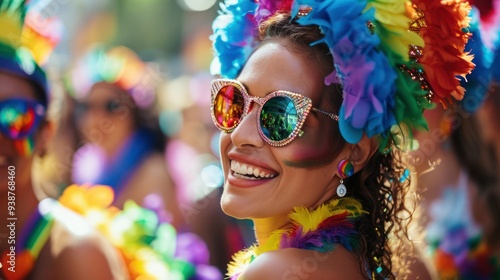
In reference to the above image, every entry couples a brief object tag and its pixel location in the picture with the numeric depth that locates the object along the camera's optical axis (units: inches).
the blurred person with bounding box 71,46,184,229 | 223.1
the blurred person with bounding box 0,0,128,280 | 126.7
